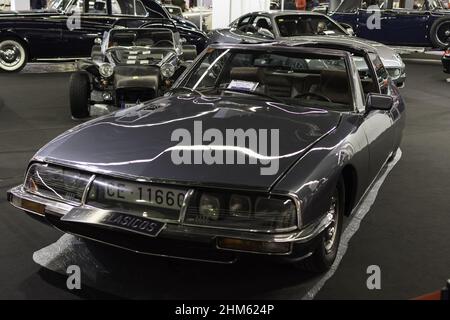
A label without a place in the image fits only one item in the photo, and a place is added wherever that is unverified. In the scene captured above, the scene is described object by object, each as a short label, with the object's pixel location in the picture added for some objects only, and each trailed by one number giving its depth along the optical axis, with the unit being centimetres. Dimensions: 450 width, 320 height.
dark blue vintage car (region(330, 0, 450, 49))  1403
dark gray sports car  267
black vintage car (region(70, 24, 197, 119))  704
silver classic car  1002
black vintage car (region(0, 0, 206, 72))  1124
